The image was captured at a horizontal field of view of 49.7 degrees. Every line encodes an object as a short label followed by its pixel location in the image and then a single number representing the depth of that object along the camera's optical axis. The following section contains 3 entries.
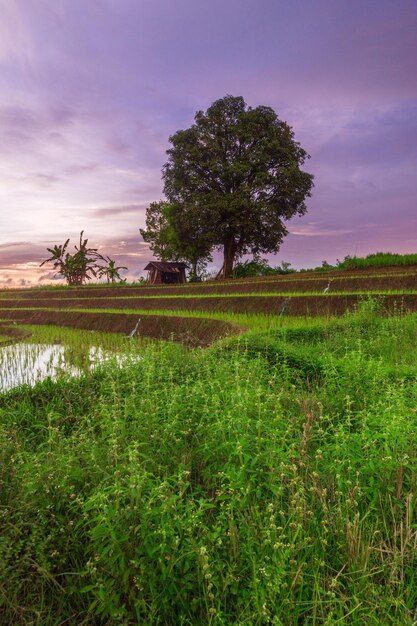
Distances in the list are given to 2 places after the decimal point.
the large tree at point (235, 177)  30.95
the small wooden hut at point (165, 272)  40.09
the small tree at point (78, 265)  43.75
